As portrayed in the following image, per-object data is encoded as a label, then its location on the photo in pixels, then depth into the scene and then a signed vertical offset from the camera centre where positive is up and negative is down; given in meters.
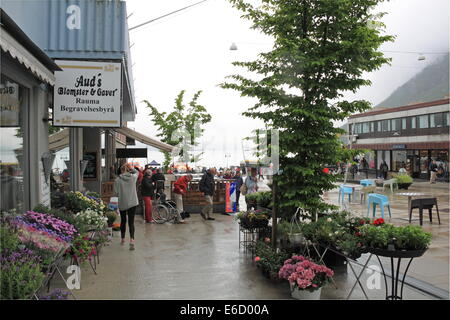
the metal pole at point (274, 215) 7.45 -0.89
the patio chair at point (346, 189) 17.81 -1.00
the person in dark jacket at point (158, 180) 15.84 -0.53
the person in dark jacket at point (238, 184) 16.45 -0.73
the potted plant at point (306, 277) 5.54 -1.53
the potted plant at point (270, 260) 6.39 -1.53
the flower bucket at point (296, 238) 6.77 -1.19
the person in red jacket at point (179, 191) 13.66 -0.82
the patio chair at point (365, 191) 18.76 -1.14
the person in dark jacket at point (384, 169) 36.81 -0.32
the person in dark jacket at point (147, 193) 12.35 -0.81
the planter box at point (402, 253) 4.93 -1.06
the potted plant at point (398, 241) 4.98 -0.94
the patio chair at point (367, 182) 21.06 -0.83
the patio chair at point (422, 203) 12.41 -1.15
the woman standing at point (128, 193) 8.77 -0.57
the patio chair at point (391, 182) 25.24 -1.00
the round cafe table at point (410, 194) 13.64 -0.95
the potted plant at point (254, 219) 8.41 -1.09
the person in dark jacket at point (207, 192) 13.76 -0.86
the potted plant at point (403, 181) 27.61 -1.02
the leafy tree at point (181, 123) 34.91 +3.72
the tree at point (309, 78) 7.19 +1.62
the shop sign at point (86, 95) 7.45 +1.31
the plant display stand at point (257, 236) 8.45 -1.51
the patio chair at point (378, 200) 13.64 -1.15
